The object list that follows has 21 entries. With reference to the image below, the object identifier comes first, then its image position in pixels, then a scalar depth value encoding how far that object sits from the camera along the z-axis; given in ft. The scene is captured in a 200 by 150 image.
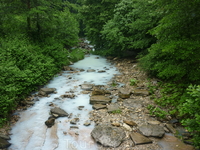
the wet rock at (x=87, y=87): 30.01
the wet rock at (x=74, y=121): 18.98
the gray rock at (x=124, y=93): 25.56
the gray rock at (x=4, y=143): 14.60
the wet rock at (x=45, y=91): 26.86
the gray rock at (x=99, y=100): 24.08
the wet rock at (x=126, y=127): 17.50
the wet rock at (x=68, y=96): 26.35
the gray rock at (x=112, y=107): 21.54
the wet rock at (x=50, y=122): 18.54
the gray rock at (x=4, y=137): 15.64
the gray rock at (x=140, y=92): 25.96
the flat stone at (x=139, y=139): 15.29
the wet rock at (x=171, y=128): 16.73
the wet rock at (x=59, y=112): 20.59
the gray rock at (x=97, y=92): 26.96
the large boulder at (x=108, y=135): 15.46
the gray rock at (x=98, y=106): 22.49
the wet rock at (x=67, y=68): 43.28
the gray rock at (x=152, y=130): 16.25
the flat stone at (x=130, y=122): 18.19
